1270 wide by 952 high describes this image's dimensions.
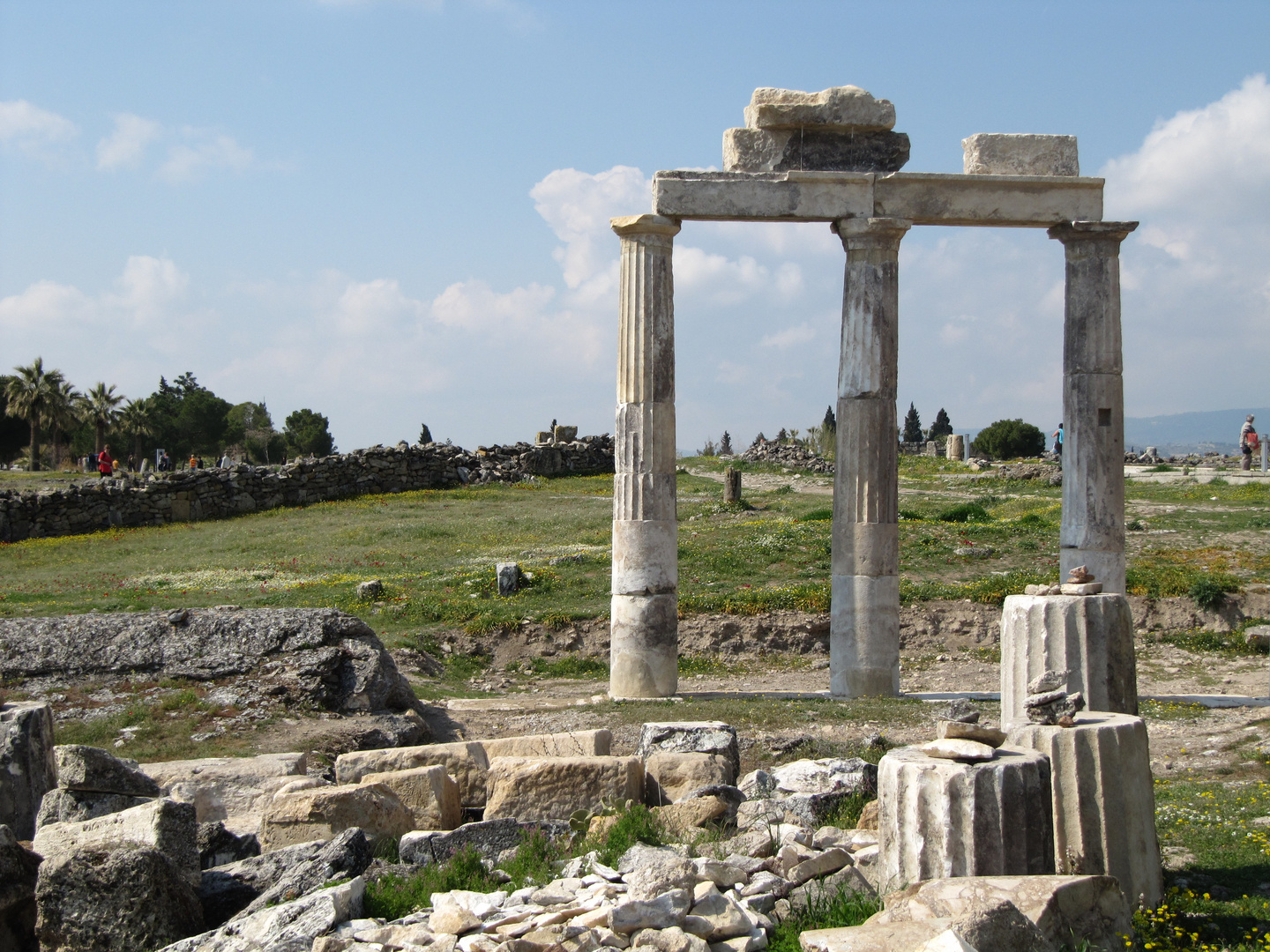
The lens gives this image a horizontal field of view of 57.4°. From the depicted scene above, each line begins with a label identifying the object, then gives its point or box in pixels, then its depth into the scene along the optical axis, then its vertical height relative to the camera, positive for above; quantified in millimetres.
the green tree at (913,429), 69188 +2529
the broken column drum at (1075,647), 7953 -1231
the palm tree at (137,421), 65500 +3189
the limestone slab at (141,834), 6719 -2114
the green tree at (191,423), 69062 +3251
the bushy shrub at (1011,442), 52125 +1322
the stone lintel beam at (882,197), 13188 +3153
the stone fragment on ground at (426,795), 7844 -2184
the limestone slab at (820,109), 13227 +4157
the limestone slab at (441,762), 8547 -2176
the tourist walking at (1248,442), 33469 +783
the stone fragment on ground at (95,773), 7586 -1968
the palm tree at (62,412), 58562 +3391
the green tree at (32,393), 57781 +4265
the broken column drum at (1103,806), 6230 -1828
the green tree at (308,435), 65875 +2394
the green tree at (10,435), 62938 +2418
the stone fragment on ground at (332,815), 7555 -2236
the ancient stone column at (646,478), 13234 -53
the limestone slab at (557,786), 7914 -2158
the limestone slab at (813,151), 13359 +3732
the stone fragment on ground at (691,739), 9266 -2166
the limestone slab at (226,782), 8867 -2380
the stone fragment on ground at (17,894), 6594 -2379
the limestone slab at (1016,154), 13570 +3706
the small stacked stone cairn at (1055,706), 6492 -1339
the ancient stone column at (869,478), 13281 -77
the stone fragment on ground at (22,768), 7719 -1950
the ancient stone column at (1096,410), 13570 +701
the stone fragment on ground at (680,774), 8367 -2220
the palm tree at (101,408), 62938 +3840
